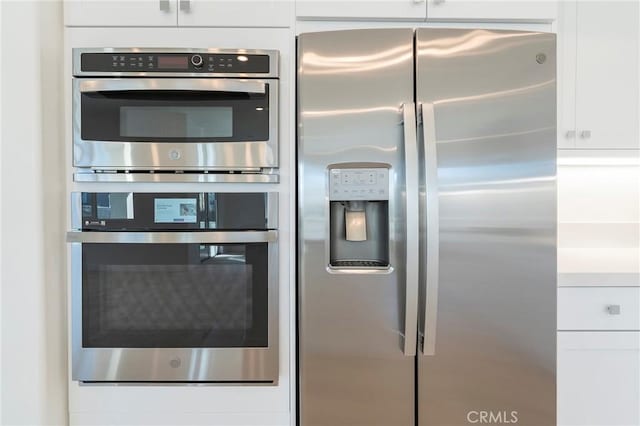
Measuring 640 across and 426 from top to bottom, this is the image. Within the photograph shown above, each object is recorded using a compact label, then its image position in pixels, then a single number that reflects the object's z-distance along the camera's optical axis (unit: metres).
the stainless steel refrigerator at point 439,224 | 1.18
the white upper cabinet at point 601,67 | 1.58
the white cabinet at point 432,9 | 1.25
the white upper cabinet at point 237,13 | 1.25
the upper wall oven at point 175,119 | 1.23
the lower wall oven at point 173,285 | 1.23
